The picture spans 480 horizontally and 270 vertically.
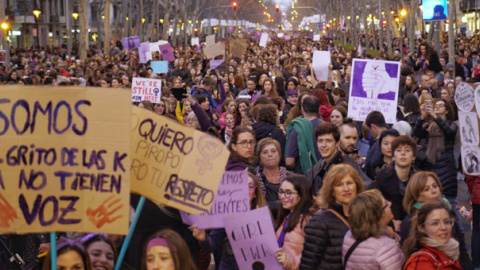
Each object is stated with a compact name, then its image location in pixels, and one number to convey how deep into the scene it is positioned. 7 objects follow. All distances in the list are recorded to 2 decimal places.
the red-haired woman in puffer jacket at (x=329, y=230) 5.88
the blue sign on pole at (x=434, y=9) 24.72
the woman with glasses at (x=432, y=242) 5.51
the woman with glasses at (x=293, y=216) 6.33
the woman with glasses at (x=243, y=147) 8.46
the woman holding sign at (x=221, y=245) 6.73
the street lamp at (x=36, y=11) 41.94
